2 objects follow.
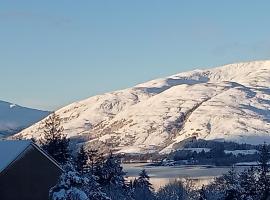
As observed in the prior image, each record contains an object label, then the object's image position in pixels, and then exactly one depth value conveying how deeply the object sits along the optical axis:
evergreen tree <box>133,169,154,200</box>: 93.62
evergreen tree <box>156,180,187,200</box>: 110.48
